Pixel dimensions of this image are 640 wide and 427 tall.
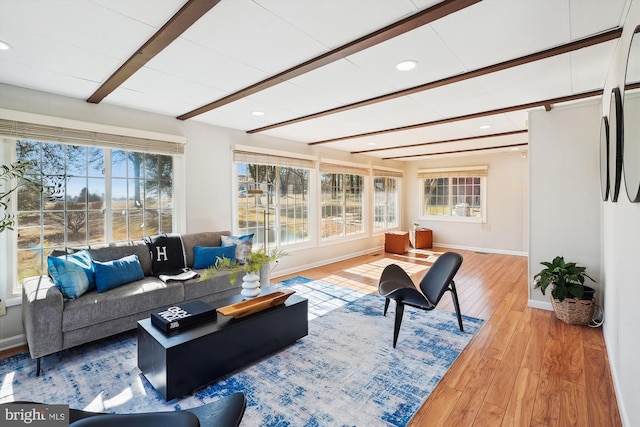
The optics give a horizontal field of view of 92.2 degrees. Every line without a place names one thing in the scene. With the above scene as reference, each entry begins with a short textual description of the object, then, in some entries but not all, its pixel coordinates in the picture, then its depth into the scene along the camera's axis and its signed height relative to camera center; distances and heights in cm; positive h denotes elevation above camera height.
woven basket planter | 310 -104
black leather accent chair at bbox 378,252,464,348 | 275 -77
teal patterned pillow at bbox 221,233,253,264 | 387 -44
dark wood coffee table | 200 -100
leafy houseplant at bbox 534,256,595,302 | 312 -73
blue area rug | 195 -125
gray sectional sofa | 235 -83
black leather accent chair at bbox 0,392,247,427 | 110 -78
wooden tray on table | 238 -78
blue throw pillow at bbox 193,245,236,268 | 365 -54
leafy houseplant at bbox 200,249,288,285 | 271 -47
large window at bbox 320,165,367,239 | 616 +14
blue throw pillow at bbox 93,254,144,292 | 279 -59
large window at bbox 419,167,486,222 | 749 +39
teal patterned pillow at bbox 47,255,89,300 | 257 -56
